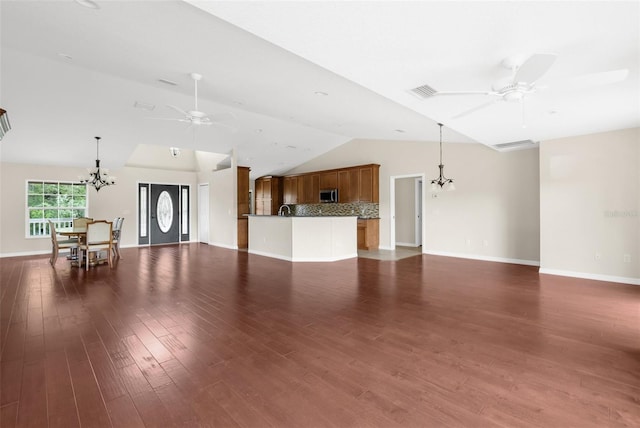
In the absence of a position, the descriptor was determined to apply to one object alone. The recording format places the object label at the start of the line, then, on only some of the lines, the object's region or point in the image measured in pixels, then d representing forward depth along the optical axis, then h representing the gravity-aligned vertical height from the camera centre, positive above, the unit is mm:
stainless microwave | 9289 +554
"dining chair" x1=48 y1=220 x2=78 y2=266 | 6282 -642
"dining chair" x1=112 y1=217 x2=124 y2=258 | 7124 -484
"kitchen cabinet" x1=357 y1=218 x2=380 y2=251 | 8414 -594
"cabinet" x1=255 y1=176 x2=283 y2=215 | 11289 +733
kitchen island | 6766 -581
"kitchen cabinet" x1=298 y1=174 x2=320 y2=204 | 9961 +804
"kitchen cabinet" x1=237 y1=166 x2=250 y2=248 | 8906 +218
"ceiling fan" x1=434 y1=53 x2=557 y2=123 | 2033 +1032
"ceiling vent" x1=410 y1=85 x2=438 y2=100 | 3067 +1264
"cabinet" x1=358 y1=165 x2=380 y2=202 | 8570 +841
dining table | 6180 -515
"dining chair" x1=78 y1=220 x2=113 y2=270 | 6029 -506
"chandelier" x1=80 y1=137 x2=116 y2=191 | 7156 +900
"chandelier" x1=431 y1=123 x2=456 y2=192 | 6659 +659
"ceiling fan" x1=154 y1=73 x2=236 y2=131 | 3947 +1292
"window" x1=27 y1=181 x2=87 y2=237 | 7957 +281
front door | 9766 -13
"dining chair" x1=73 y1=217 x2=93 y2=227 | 7004 -188
